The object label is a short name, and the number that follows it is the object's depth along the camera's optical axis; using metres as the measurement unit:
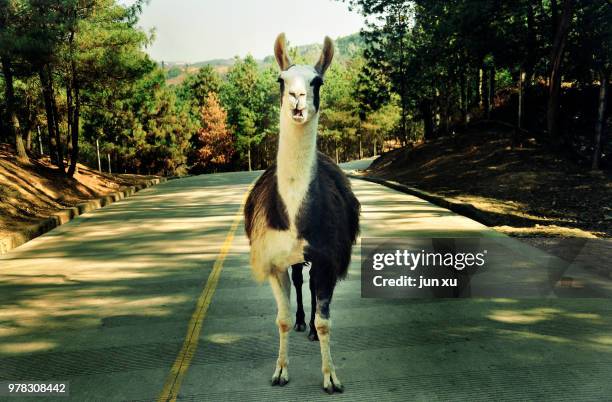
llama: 3.90
